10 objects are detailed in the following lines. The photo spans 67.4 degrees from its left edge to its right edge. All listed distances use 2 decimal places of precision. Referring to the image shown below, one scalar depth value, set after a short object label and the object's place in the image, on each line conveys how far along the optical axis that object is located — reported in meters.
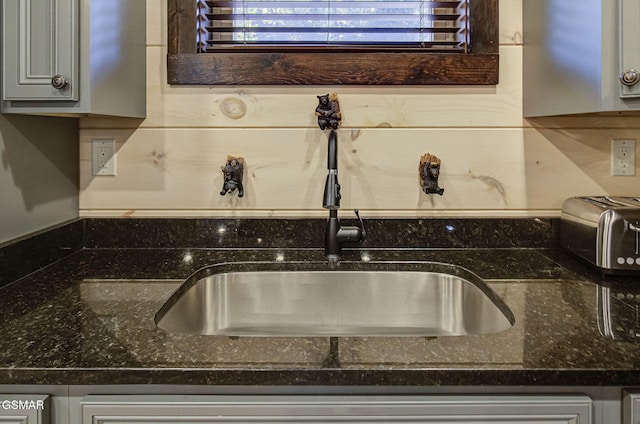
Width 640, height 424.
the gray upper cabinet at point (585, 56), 1.01
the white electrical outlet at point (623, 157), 1.43
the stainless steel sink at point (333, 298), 1.24
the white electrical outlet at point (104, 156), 1.44
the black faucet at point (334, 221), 1.28
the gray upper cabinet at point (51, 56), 1.02
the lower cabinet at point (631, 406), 0.71
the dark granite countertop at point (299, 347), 0.69
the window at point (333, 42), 1.41
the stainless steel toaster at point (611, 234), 1.12
